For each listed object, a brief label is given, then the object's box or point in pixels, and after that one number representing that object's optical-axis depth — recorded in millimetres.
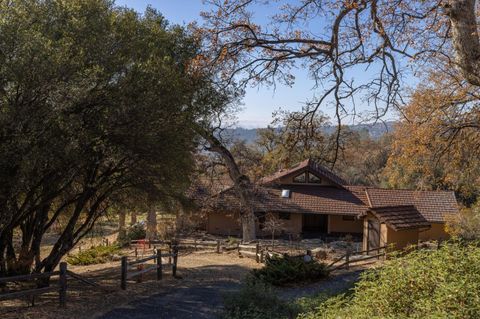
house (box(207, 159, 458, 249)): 32688
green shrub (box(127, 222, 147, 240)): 31934
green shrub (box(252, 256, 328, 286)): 16391
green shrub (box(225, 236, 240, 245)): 28219
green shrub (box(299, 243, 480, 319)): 4926
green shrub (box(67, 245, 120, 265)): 24000
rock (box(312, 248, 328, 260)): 22016
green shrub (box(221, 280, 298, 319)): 10445
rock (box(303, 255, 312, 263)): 17953
